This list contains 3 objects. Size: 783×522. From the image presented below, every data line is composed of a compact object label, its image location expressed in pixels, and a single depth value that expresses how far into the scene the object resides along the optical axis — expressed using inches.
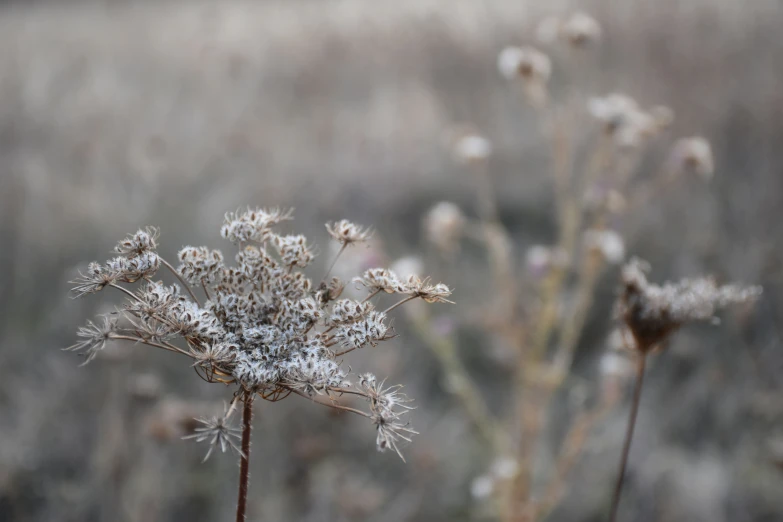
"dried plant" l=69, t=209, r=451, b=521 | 16.2
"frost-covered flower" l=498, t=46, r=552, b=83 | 23.2
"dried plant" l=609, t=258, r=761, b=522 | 17.7
